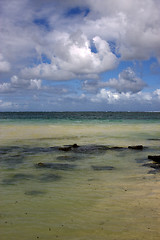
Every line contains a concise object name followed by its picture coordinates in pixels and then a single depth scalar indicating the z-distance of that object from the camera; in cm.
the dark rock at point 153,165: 1211
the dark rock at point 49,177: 959
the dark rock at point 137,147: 1823
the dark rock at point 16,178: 930
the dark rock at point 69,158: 1413
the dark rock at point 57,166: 1184
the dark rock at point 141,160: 1378
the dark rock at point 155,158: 1352
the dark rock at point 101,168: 1177
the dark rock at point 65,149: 1750
